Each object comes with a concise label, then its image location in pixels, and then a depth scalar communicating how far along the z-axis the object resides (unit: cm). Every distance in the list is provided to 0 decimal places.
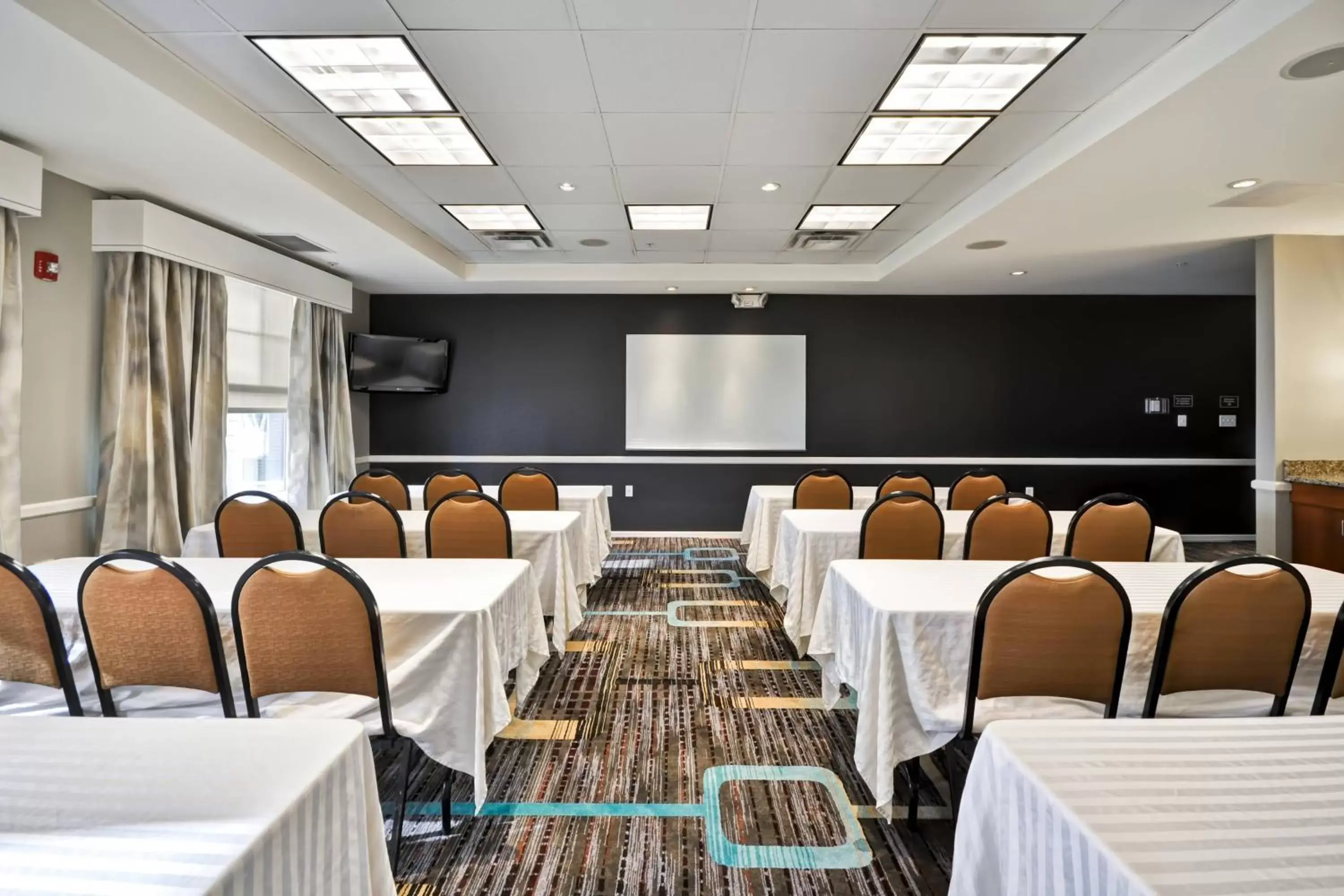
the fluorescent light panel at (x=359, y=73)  281
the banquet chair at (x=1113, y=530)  342
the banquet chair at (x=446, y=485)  449
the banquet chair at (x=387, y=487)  448
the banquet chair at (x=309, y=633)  186
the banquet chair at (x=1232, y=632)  183
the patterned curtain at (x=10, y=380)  331
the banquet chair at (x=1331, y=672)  176
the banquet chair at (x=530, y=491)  484
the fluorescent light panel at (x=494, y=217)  510
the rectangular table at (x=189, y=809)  83
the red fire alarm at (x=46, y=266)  369
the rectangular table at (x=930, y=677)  204
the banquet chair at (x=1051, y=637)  185
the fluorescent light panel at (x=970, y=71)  279
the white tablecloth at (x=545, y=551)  362
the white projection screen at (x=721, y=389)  775
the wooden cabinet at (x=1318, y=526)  466
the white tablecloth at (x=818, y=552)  361
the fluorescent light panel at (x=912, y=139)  353
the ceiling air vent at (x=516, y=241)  577
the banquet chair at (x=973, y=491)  466
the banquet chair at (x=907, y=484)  463
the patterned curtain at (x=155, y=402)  406
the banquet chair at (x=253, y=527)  338
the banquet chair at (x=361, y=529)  343
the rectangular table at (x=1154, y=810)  85
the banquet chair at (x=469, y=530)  343
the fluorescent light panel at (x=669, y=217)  508
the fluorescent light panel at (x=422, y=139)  354
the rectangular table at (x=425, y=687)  201
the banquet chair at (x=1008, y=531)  343
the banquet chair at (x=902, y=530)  343
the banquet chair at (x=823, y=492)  498
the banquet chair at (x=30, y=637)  183
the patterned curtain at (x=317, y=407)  621
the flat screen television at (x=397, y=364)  720
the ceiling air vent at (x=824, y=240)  574
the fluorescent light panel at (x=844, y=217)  507
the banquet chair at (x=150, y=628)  186
